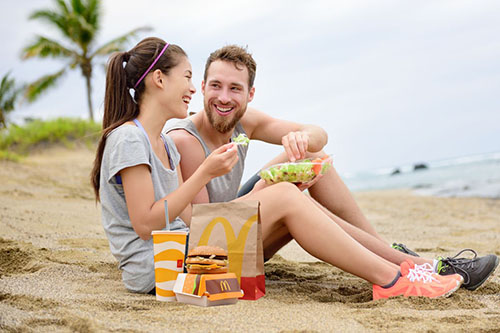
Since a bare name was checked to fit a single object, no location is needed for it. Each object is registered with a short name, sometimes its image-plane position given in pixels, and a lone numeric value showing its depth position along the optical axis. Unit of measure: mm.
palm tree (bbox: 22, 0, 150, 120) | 18328
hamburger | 2002
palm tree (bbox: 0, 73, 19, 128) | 13438
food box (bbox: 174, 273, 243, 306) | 1987
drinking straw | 2066
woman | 2141
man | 2727
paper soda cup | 2082
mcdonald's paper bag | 2148
